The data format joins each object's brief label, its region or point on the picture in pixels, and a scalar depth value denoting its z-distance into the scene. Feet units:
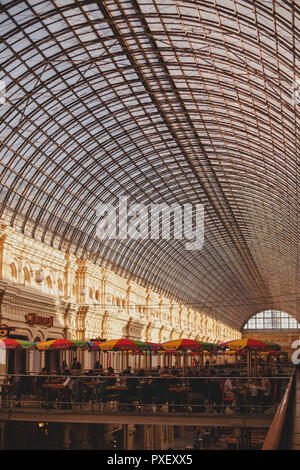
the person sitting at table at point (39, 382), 92.30
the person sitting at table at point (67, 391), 90.99
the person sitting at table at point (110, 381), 92.96
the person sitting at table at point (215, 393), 84.12
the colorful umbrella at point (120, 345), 125.08
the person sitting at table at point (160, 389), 87.42
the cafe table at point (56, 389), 90.89
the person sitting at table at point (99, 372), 115.34
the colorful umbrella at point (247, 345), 124.16
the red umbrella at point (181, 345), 124.88
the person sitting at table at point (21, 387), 89.76
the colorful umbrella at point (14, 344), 115.75
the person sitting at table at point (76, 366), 141.25
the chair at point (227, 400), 83.29
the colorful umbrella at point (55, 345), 121.70
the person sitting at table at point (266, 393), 82.02
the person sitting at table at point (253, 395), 81.94
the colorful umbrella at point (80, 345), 126.82
